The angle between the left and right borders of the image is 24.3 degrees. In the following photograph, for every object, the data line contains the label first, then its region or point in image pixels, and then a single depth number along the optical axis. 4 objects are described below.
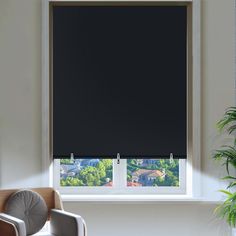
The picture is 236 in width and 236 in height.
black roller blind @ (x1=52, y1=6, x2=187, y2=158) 5.40
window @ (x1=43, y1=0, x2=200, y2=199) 5.31
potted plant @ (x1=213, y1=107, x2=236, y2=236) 4.79
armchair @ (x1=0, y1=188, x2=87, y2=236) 4.21
